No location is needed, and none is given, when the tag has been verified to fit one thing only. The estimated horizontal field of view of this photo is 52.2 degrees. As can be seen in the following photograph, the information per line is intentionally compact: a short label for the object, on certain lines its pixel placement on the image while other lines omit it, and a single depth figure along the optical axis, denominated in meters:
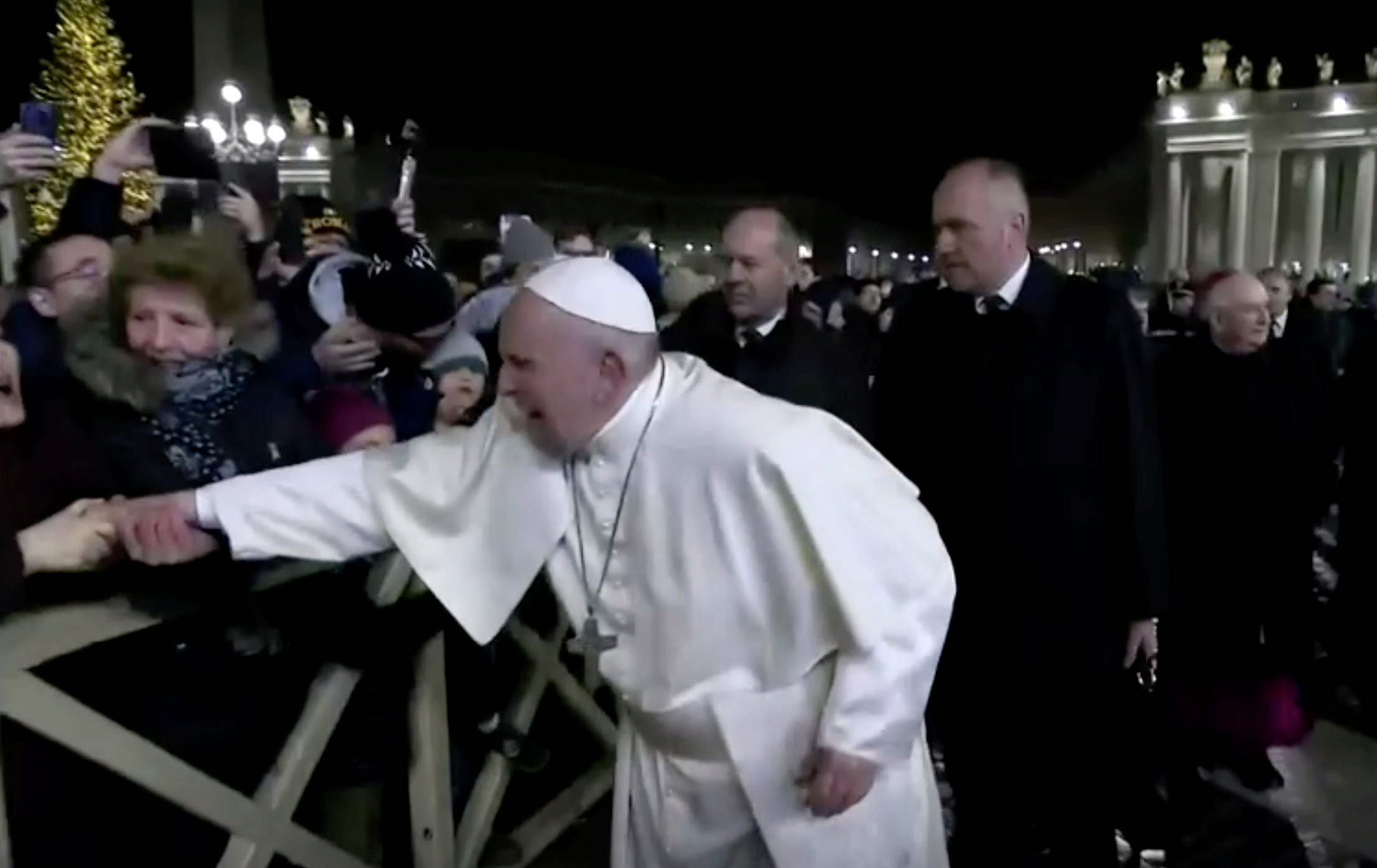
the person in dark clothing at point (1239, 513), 5.37
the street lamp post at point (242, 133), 11.56
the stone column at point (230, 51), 17.12
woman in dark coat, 3.18
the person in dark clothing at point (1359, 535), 5.24
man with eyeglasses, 3.94
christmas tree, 16.59
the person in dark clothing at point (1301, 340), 5.74
